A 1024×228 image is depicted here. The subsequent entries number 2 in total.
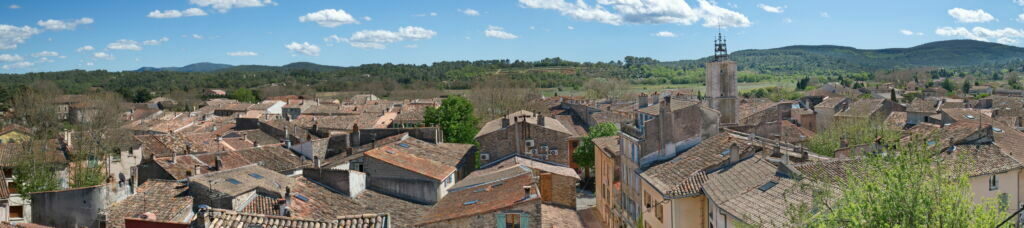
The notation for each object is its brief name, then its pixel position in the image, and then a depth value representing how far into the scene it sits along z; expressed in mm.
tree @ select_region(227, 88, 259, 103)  137625
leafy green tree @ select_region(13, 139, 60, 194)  36250
